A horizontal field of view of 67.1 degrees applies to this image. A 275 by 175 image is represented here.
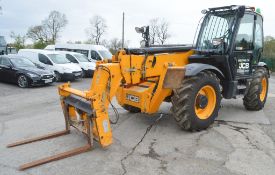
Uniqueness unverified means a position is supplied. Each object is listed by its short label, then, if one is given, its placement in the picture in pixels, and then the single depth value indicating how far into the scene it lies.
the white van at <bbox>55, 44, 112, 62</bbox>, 14.11
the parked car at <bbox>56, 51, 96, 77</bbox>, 12.61
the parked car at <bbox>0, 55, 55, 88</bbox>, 9.33
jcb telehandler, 3.49
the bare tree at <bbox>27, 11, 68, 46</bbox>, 34.30
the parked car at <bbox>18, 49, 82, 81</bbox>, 11.01
